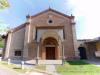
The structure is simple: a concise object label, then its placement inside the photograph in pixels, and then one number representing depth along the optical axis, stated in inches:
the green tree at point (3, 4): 131.6
